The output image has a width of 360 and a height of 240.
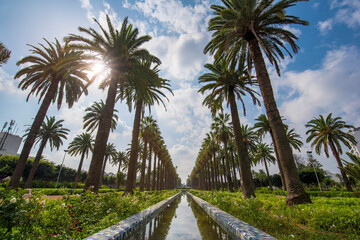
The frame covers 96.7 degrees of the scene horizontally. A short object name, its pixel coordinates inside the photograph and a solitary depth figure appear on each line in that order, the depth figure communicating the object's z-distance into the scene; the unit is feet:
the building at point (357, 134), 183.23
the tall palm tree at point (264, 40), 26.08
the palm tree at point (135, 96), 43.42
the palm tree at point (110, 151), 148.25
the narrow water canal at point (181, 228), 18.40
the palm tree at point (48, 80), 40.50
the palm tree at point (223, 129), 92.58
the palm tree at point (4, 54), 21.11
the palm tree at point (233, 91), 43.98
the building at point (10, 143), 206.80
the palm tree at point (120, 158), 166.70
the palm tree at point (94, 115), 90.84
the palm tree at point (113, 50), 35.19
